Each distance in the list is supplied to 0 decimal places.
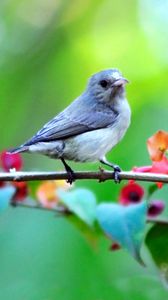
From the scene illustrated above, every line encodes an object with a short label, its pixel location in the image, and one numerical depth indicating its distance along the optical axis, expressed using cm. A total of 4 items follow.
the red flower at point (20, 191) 483
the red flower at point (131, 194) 462
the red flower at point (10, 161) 492
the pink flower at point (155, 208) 446
